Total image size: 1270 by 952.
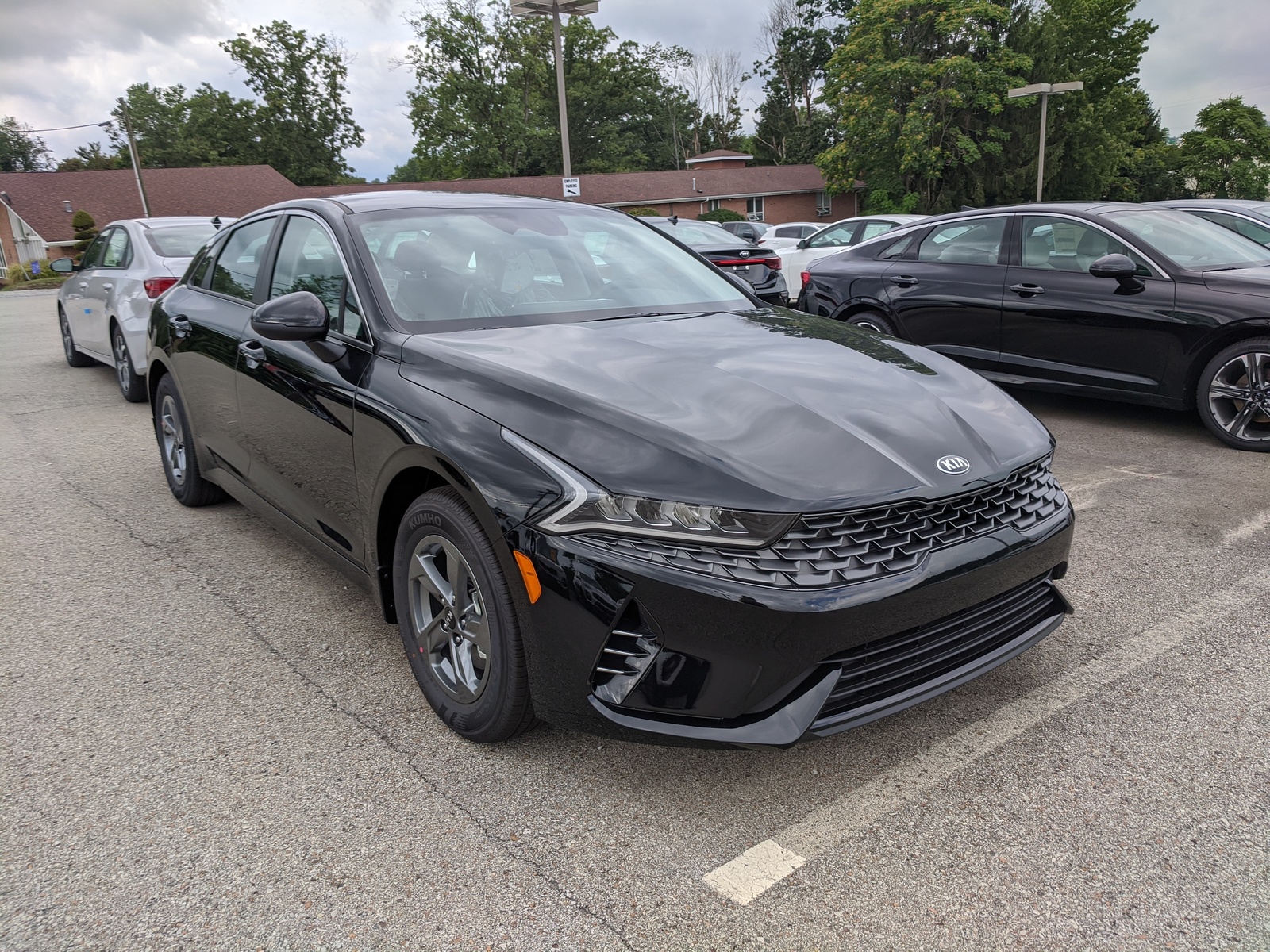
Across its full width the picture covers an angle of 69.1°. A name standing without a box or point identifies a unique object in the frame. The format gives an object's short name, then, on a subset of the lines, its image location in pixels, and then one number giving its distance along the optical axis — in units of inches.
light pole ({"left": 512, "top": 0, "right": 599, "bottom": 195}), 620.4
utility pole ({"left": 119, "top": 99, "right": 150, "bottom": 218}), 1609.7
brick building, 1749.5
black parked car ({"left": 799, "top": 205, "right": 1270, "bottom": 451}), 226.7
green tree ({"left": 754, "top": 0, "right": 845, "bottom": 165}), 2534.4
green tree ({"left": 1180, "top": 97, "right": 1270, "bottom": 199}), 1801.2
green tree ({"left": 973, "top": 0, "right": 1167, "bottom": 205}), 1508.4
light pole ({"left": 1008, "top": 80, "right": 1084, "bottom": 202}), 1110.4
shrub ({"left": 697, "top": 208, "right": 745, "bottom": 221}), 1740.9
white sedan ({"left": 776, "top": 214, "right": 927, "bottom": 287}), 558.5
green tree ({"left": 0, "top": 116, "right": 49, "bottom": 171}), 3641.7
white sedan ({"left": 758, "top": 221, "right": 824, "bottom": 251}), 835.4
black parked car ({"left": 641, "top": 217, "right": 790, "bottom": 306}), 422.9
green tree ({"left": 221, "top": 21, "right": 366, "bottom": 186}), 2391.7
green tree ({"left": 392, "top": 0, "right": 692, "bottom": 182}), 2097.7
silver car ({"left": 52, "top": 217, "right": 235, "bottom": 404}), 305.6
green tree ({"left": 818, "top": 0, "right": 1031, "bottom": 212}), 1453.0
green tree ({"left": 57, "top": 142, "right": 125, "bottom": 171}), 2741.1
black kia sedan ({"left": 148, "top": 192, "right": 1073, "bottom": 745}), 86.9
